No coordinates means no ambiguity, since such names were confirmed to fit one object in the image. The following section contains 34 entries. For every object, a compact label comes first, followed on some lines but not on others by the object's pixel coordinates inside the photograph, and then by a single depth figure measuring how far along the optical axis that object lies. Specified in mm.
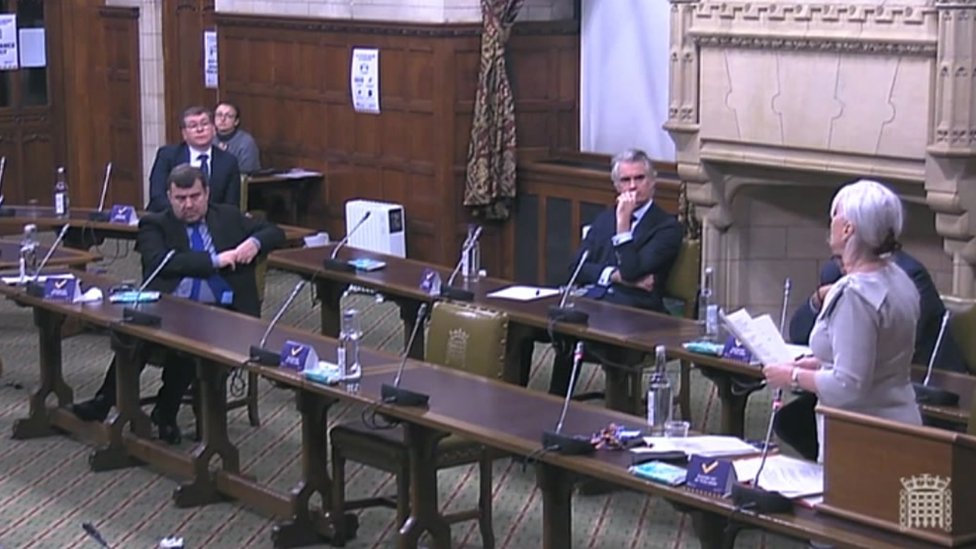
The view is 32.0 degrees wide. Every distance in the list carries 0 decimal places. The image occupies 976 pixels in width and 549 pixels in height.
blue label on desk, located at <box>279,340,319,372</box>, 5891
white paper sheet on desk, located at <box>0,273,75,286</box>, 7542
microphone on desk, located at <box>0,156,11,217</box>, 9850
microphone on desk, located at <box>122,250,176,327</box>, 6691
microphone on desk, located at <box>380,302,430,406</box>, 5293
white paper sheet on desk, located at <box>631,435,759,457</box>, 4533
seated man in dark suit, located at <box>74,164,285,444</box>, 7355
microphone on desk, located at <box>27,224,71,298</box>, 7359
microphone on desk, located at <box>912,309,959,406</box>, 5320
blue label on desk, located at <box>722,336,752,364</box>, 6066
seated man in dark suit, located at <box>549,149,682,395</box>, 7590
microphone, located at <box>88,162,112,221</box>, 9742
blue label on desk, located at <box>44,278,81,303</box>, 7256
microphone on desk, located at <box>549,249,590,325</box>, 6746
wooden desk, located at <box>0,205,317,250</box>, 9539
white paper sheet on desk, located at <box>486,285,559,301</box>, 7363
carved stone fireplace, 7883
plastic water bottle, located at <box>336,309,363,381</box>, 5695
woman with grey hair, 4125
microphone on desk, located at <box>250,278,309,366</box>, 5965
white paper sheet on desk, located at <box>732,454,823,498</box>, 4145
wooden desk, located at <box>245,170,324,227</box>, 11648
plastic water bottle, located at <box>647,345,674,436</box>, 4766
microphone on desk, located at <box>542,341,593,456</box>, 4633
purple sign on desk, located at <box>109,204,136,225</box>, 9633
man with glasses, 8891
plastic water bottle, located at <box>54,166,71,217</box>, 9836
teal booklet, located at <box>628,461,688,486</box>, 4312
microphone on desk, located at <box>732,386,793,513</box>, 4035
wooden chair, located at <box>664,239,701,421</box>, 7648
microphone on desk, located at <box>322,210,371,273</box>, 8062
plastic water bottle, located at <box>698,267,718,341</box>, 6391
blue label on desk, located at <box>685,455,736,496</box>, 4199
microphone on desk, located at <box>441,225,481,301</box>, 7293
